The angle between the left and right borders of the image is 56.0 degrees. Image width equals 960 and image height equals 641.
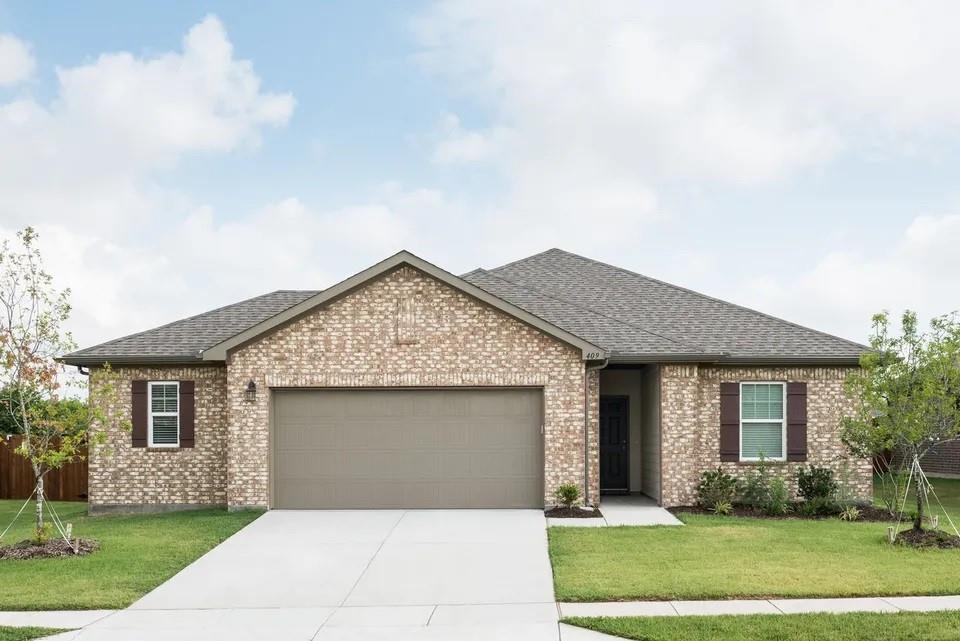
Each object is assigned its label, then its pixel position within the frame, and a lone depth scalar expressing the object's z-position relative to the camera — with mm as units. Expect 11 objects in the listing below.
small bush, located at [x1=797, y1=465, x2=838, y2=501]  16975
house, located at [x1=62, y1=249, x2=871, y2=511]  16453
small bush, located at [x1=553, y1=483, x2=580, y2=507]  16000
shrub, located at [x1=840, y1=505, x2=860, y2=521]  16016
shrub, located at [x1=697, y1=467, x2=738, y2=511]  16828
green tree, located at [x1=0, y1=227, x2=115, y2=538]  13430
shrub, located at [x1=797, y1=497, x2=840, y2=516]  16562
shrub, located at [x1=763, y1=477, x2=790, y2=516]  16453
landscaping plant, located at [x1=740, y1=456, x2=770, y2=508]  16906
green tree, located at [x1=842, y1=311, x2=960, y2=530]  13586
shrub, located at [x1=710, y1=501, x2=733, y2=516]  16375
